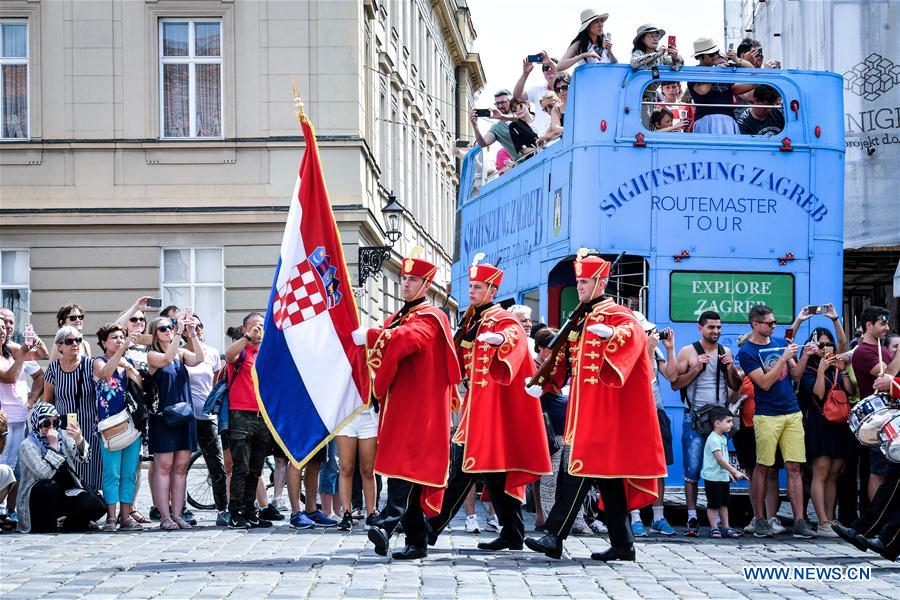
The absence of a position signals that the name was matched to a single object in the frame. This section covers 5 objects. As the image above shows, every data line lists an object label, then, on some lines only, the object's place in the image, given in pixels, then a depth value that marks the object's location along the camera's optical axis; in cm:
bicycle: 1381
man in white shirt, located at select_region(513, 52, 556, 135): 1531
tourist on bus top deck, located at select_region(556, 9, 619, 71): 1456
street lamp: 2309
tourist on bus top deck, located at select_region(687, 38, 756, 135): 1251
